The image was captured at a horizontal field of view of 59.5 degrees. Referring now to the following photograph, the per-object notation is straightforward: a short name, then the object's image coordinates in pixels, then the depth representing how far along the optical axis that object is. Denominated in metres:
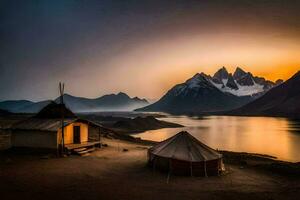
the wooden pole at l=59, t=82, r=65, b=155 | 26.52
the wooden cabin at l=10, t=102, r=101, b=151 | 26.75
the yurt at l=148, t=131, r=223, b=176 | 21.03
